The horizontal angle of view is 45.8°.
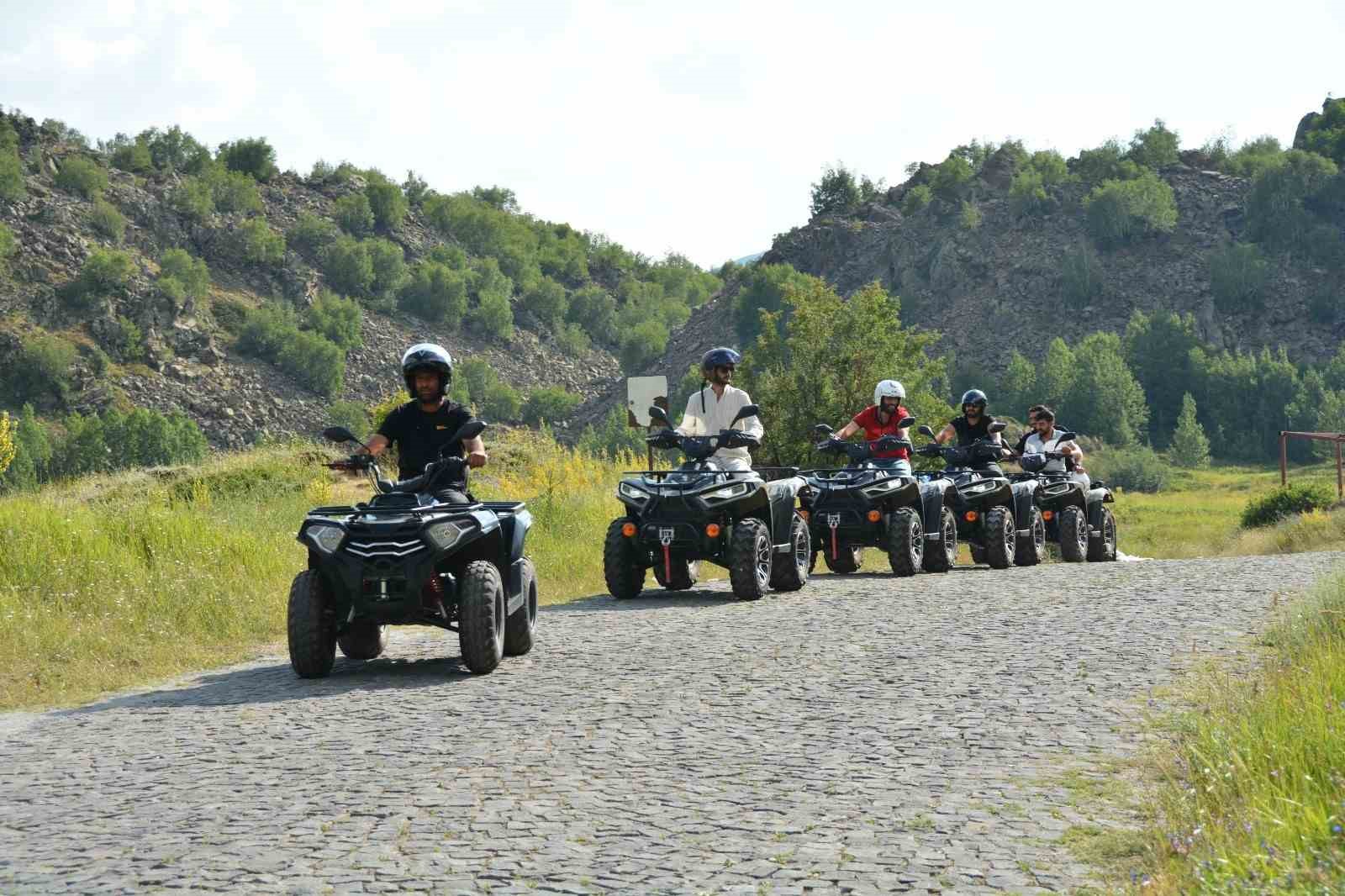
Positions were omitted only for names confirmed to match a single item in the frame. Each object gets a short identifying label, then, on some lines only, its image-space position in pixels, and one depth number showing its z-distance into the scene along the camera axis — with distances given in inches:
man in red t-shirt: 703.1
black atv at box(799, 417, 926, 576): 687.1
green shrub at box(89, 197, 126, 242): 5816.9
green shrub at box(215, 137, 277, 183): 7421.3
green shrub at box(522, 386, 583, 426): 6122.1
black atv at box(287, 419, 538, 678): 389.7
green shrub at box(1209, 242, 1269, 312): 5319.9
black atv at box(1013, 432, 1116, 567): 826.8
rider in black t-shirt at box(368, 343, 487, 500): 422.6
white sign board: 943.0
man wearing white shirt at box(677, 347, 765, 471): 593.6
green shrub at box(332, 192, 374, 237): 7234.3
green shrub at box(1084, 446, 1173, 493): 4173.2
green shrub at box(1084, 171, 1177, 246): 5723.4
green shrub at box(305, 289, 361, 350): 6043.3
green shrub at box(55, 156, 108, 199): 5974.4
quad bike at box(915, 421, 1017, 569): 759.7
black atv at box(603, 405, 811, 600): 576.7
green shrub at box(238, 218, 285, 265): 6402.6
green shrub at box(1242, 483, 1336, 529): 1851.6
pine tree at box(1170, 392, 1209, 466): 4510.3
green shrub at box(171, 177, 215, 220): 6353.3
